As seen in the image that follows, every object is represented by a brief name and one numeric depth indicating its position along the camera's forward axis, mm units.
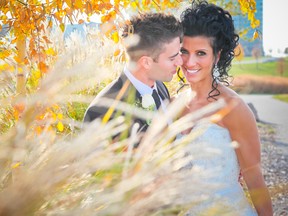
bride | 2838
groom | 2871
